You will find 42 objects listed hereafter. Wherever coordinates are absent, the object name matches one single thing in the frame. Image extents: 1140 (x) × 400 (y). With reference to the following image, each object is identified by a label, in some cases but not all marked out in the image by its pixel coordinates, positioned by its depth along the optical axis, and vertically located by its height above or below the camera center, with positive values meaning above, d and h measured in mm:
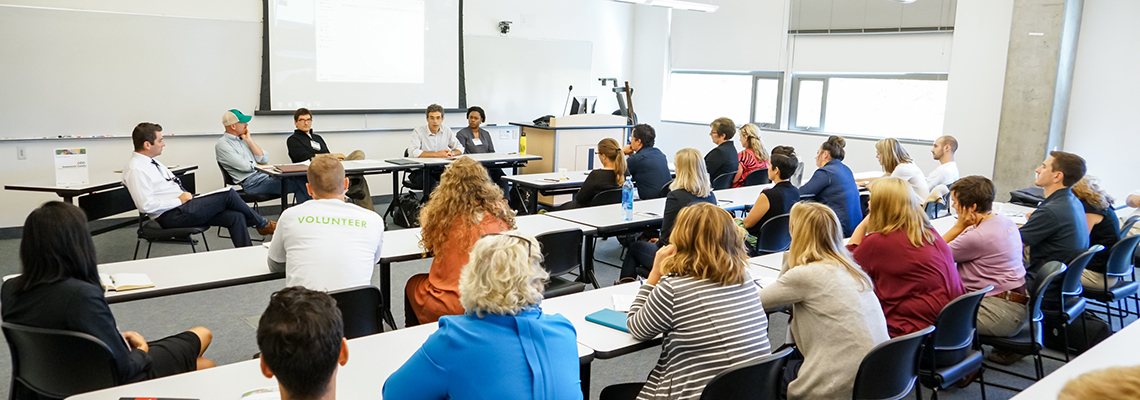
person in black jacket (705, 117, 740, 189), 6781 -383
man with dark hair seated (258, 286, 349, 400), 1493 -513
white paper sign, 5492 -633
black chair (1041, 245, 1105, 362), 3621 -902
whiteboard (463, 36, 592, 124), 9258 +399
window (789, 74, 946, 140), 8109 +187
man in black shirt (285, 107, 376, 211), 7145 -533
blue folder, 2710 -790
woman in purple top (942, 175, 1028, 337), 3436 -627
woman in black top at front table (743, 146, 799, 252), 4719 -508
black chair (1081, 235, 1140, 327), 4129 -801
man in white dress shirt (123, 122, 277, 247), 5164 -809
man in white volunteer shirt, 2982 -598
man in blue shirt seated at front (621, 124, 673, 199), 5930 -486
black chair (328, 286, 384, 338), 2680 -792
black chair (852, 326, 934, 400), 2438 -850
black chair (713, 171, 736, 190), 6605 -605
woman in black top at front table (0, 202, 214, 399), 2215 -618
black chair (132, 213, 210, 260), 5117 -1019
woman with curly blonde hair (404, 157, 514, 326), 3129 -540
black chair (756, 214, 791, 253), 4633 -760
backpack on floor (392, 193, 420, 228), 7223 -1114
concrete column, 6965 +404
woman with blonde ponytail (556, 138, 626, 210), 5668 -519
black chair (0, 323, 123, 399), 2244 -875
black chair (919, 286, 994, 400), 2859 -888
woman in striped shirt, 2342 -638
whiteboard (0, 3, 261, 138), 6340 +131
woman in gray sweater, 2586 -666
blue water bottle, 4918 -628
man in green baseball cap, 6637 -675
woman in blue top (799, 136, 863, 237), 5180 -508
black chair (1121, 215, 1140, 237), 4539 -571
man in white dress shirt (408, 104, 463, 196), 7773 -445
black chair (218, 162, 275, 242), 6602 -947
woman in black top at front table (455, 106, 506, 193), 8320 -367
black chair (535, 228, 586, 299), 3827 -797
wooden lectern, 8039 -377
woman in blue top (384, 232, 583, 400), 1725 -580
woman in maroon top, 3010 -580
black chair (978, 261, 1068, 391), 3296 -933
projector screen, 7738 +471
